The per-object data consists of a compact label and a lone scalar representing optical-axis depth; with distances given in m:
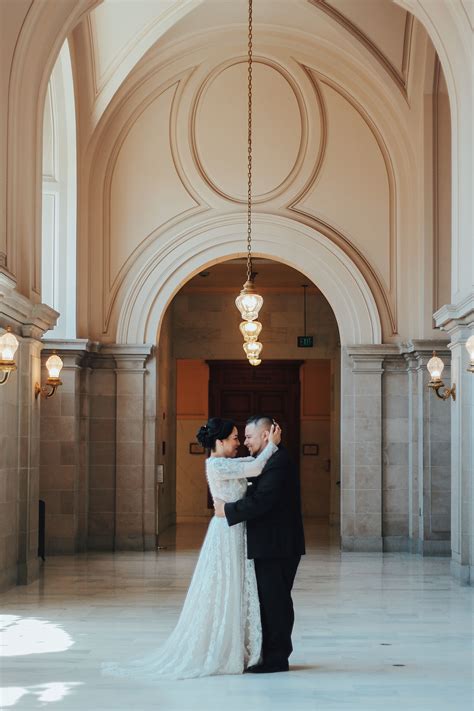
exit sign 20.88
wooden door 23.64
